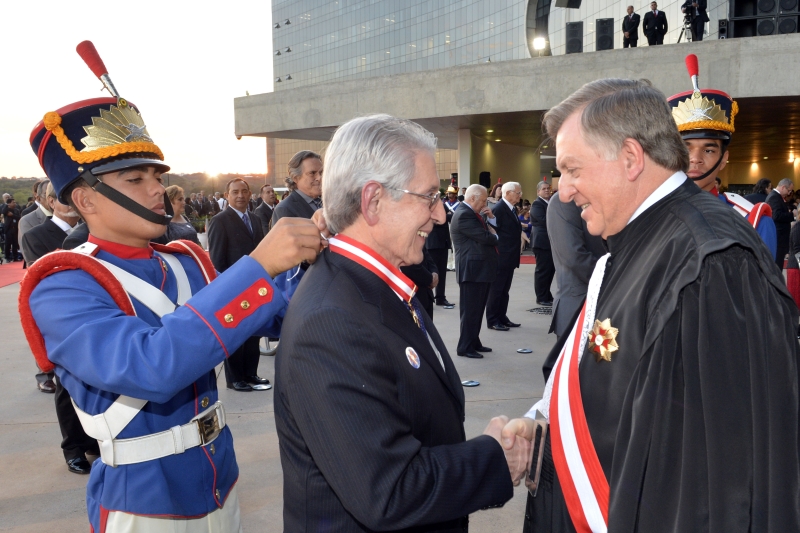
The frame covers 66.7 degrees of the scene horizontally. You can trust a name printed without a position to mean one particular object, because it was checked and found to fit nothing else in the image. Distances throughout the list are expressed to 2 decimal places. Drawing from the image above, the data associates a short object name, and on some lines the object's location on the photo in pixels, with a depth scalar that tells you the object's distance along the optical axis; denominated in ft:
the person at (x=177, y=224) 18.17
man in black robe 3.90
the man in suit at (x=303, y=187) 17.88
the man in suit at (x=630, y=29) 61.93
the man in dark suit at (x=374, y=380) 4.25
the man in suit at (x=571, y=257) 14.46
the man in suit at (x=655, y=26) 60.18
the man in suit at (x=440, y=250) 30.50
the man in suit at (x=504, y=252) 26.81
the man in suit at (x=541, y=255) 31.94
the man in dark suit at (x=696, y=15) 58.85
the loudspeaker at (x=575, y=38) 65.41
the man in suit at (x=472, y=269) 22.22
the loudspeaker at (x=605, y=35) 65.10
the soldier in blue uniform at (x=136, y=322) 4.73
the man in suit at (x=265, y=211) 29.71
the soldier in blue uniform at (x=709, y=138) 10.28
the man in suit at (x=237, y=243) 18.47
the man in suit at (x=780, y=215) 32.32
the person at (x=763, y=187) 41.10
